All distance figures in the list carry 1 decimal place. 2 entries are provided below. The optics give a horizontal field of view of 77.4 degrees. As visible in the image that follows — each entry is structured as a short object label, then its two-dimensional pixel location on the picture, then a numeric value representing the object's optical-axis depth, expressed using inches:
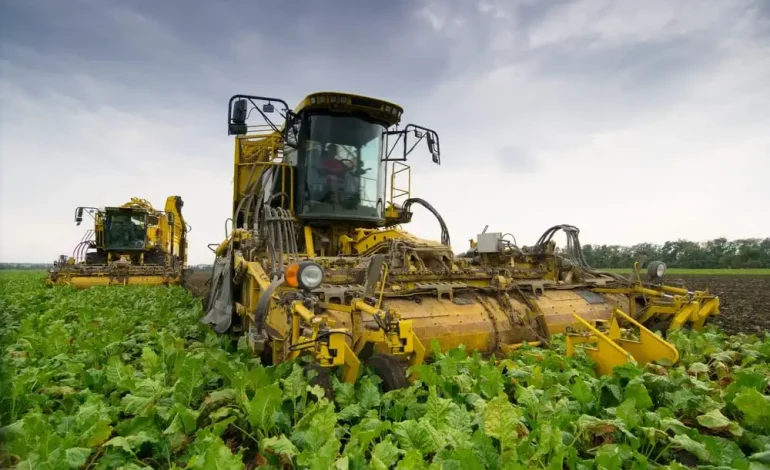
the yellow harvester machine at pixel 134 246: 646.5
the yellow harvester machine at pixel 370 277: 172.9
